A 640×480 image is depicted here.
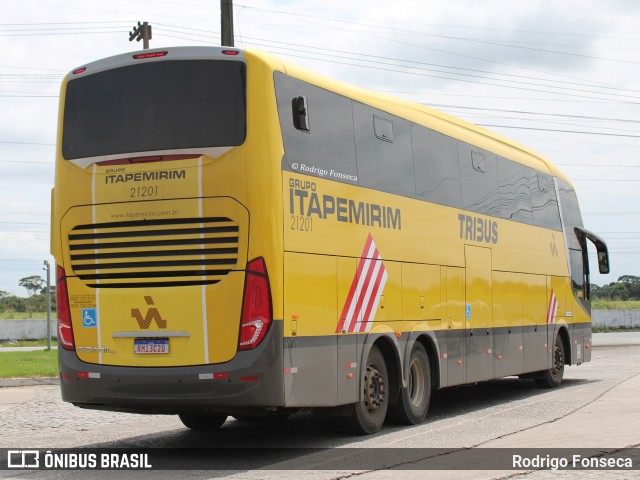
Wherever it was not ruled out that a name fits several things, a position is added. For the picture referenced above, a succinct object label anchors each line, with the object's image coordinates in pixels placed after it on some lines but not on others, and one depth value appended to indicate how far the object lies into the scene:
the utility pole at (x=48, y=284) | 23.81
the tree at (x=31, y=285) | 105.81
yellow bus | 10.33
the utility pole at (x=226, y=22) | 22.69
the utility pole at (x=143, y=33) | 31.82
